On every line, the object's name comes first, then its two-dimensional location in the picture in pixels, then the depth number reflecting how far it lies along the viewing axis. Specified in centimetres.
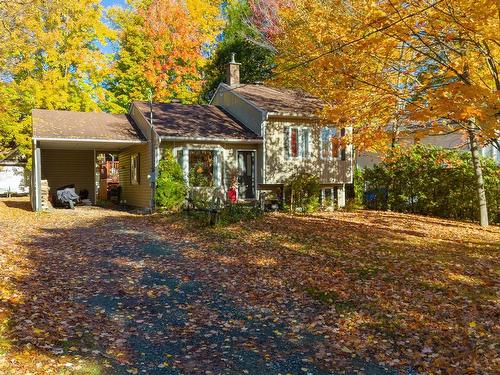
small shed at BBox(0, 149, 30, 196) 3238
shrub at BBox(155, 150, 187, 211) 1820
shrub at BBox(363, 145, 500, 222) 1745
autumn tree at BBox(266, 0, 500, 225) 818
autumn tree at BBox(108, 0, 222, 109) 3450
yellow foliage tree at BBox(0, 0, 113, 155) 2489
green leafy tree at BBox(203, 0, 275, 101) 2972
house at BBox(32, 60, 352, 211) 1914
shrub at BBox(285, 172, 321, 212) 1941
